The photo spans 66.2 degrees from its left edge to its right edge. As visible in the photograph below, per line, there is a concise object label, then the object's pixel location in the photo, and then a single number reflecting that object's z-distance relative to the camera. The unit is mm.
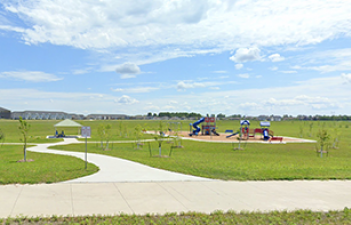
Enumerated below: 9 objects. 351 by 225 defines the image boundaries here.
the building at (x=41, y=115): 139375
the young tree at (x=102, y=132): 23594
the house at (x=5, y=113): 134625
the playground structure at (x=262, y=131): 37156
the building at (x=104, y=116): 180500
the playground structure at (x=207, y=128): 44244
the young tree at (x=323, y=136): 21814
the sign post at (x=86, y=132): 11459
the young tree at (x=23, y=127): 14927
